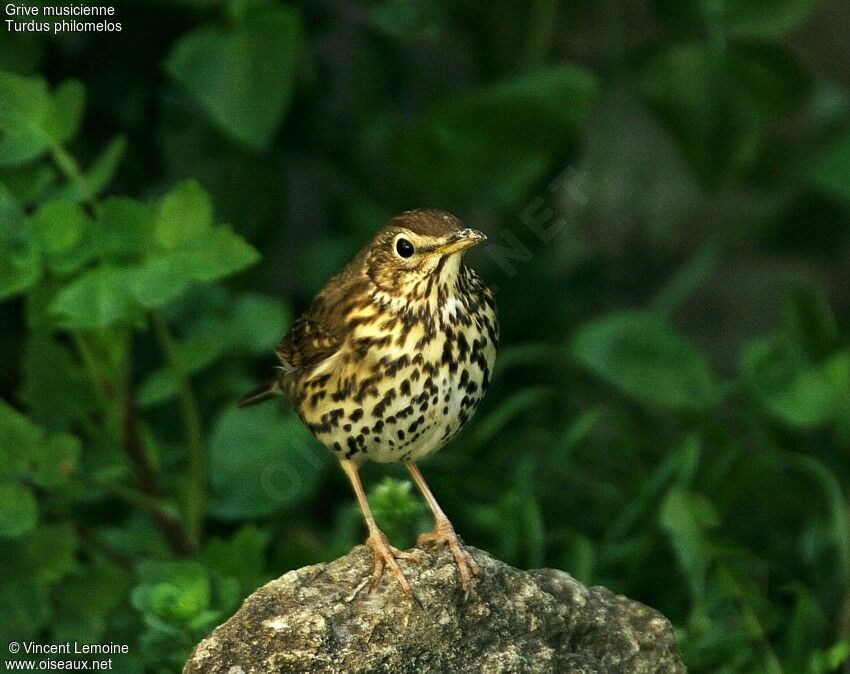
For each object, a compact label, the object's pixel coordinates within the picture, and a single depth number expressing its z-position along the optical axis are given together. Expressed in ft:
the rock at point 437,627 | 17.35
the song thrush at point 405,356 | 19.47
